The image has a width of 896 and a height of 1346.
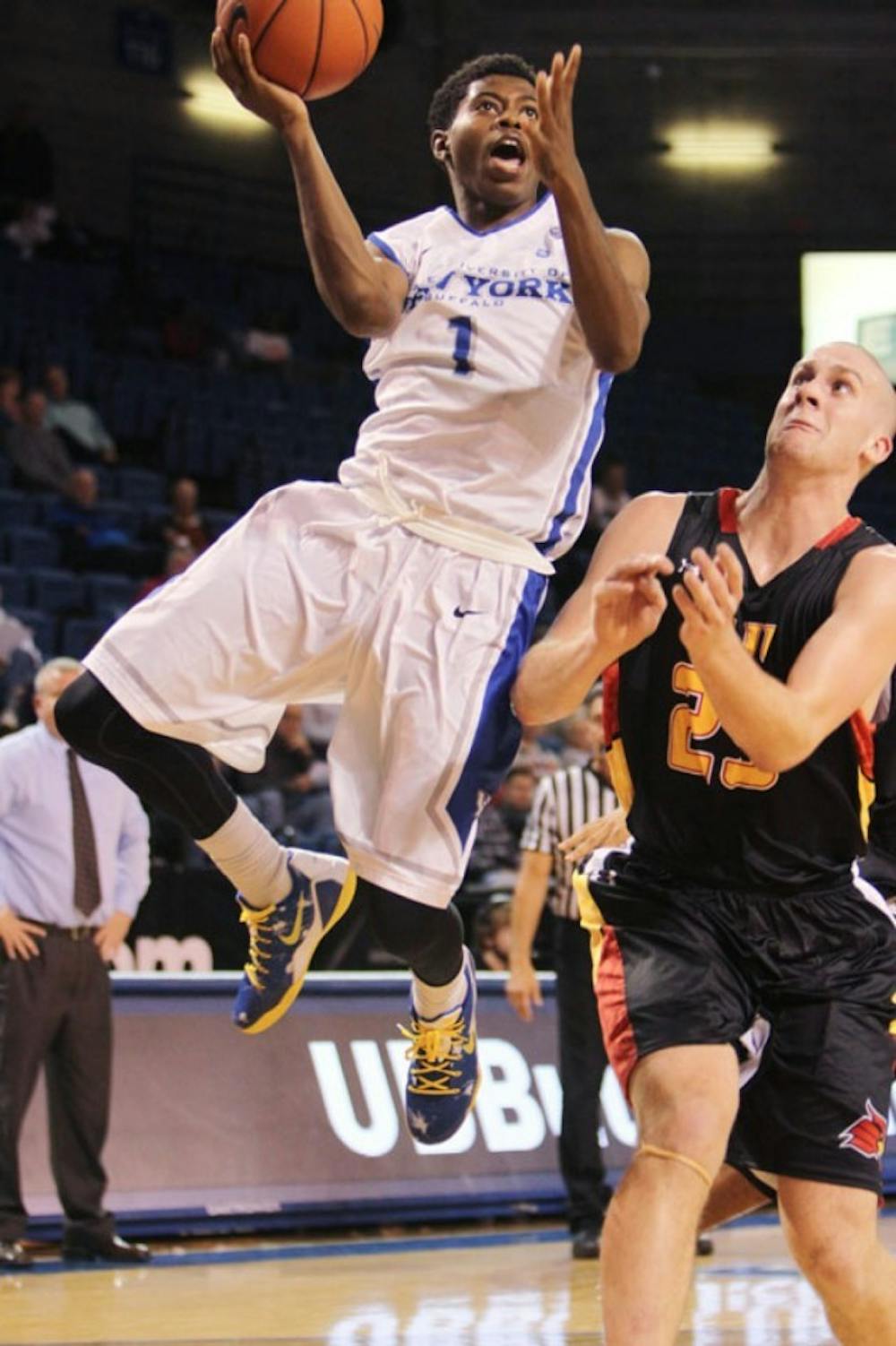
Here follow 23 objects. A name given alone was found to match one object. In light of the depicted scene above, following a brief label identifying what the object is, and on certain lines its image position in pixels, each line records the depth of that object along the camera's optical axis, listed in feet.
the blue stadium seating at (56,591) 42.73
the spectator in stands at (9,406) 45.88
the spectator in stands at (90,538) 44.50
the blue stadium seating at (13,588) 42.19
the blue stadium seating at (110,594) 42.96
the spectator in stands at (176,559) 42.35
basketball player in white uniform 14.20
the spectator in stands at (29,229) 55.47
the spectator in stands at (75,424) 48.24
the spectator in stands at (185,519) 45.93
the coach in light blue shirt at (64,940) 25.12
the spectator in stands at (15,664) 34.60
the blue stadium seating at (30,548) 43.68
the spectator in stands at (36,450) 45.91
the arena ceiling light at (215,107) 64.59
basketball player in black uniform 11.96
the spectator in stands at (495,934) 32.55
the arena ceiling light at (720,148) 67.72
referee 26.23
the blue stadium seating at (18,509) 44.70
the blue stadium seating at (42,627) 41.42
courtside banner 27.07
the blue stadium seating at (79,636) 41.16
